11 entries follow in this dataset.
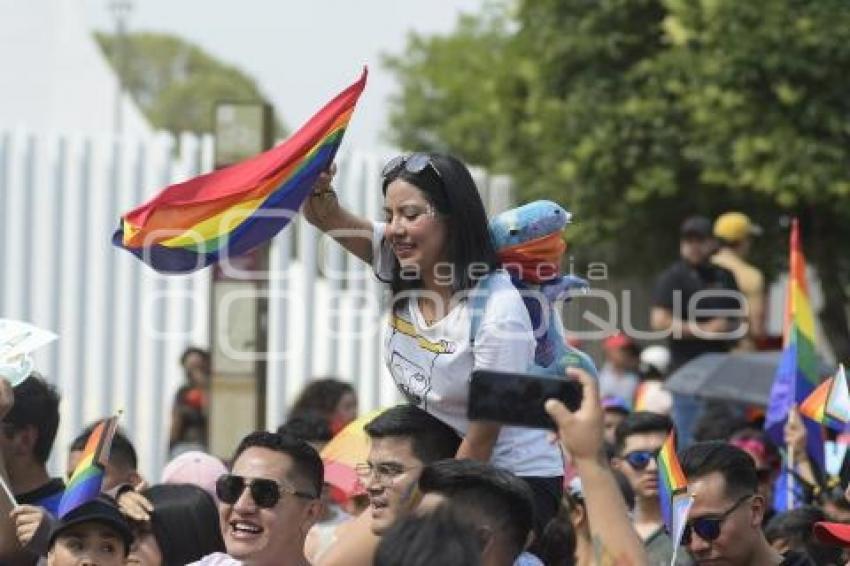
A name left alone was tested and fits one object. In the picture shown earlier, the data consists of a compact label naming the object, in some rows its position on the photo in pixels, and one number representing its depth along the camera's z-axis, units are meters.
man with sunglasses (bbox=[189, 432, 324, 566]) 12.57
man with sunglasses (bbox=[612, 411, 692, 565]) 16.64
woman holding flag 11.98
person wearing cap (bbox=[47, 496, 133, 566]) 13.07
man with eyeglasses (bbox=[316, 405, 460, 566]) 12.15
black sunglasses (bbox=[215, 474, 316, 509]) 12.70
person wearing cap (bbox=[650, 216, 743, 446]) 25.81
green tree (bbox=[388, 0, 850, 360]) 43.16
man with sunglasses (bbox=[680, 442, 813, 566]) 13.56
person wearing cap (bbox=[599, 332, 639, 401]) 31.19
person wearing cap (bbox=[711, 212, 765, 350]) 26.61
